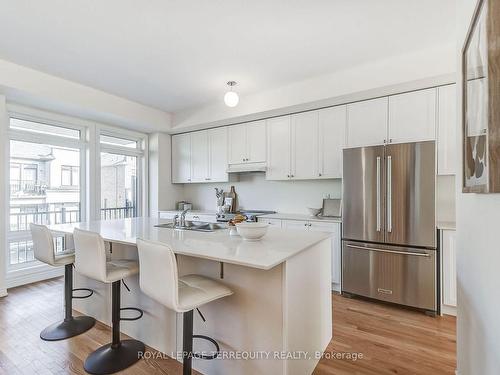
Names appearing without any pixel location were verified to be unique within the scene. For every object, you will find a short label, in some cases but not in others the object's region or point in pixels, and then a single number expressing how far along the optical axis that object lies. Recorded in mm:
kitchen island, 1501
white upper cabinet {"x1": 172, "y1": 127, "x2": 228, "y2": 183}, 4500
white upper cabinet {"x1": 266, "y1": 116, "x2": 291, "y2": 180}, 3826
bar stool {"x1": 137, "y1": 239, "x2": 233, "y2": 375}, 1393
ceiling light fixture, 2873
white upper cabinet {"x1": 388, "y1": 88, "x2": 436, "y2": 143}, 2822
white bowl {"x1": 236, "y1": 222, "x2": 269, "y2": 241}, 1893
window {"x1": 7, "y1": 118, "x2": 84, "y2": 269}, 3518
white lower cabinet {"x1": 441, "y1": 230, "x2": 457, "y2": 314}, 2576
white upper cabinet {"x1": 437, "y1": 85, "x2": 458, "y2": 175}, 2734
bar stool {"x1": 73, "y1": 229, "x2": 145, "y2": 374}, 1839
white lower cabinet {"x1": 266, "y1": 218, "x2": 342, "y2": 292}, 3174
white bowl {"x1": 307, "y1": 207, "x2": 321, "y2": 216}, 3709
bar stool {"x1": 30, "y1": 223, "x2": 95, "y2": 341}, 2203
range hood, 4047
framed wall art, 862
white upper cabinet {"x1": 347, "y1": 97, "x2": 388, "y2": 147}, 3084
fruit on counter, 2195
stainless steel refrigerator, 2619
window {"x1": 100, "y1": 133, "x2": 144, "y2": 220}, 4480
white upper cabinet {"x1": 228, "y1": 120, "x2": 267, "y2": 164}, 4066
